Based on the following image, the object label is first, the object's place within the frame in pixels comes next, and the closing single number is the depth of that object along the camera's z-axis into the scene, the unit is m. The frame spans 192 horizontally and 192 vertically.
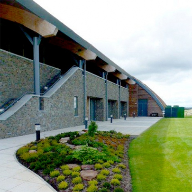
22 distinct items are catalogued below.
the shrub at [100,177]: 4.84
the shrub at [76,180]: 4.62
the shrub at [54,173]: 4.98
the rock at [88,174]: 4.88
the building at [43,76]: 12.54
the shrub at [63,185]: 4.41
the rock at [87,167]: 5.51
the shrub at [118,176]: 4.93
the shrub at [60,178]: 4.74
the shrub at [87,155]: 6.00
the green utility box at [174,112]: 36.44
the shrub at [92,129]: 9.17
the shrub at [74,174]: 4.95
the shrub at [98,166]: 5.53
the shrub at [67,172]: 5.06
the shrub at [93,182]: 4.55
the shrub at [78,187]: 4.30
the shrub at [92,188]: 4.23
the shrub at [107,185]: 4.50
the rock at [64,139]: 8.68
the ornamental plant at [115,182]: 4.63
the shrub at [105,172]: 5.18
